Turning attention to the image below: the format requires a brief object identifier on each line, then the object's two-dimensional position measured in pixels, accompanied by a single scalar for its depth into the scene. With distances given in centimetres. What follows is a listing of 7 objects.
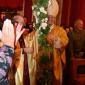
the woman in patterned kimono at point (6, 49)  96
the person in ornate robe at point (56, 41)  232
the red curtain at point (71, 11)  379
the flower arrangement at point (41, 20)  214
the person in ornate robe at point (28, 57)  181
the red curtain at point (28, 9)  352
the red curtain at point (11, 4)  318
